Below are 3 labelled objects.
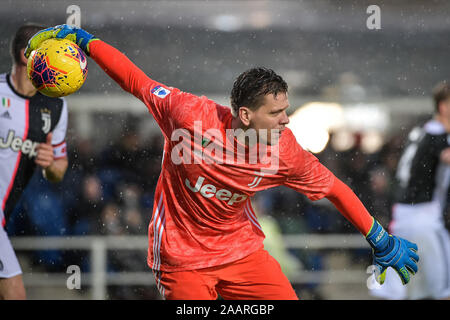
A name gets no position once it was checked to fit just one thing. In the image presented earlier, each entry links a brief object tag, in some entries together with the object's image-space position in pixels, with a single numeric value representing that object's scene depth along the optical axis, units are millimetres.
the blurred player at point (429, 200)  10266
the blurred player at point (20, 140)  8680
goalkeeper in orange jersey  6734
